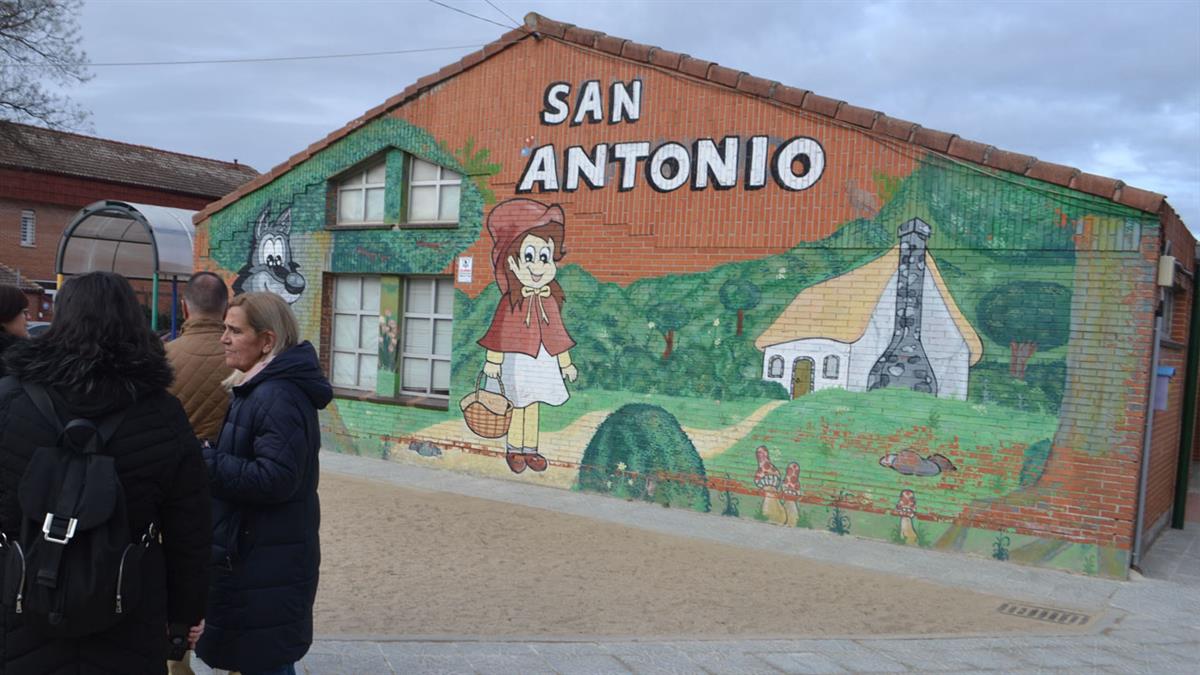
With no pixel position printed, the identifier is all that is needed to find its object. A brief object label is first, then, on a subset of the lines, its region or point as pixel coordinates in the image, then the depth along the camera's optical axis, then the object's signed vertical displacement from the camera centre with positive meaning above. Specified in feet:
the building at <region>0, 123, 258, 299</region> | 108.27 +10.16
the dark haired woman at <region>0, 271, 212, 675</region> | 9.07 -1.61
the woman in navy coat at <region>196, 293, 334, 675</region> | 11.09 -2.86
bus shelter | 49.47 +1.82
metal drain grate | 22.54 -6.73
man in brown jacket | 13.53 -1.23
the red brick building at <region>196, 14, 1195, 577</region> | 26.73 +0.39
